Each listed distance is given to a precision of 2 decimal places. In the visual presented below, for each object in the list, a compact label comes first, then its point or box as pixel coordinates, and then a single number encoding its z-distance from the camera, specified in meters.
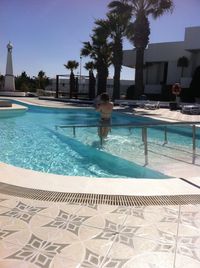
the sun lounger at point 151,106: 13.45
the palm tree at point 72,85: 19.22
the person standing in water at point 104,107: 5.91
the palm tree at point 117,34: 16.81
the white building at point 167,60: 16.67
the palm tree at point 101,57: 19.11
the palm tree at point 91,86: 18.74
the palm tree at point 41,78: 37.30
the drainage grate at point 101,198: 2.42
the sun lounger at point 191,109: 11.61
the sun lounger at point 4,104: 11.04
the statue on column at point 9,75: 22.39
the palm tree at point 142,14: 15.85
